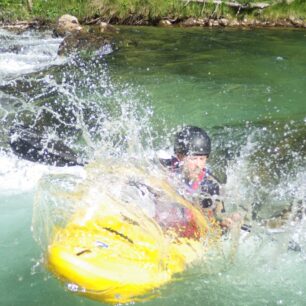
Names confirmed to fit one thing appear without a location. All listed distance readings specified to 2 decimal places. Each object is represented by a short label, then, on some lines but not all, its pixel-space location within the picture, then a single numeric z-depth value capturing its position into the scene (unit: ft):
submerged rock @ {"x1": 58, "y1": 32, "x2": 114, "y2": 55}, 41.01
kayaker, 14.57
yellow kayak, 11.87
